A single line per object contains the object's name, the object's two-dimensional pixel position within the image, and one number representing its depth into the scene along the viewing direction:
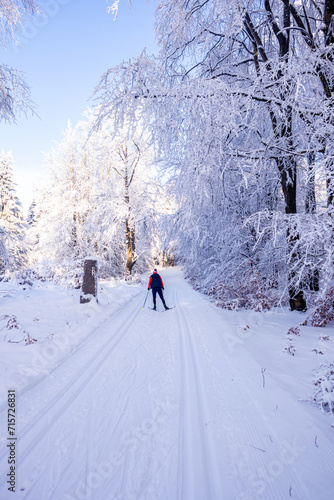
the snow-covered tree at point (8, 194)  19.42
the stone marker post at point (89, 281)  7.77
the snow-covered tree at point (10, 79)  5.23
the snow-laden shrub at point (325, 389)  2.51
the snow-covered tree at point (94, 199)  15.37
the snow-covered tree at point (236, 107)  4.02
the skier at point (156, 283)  8.48
